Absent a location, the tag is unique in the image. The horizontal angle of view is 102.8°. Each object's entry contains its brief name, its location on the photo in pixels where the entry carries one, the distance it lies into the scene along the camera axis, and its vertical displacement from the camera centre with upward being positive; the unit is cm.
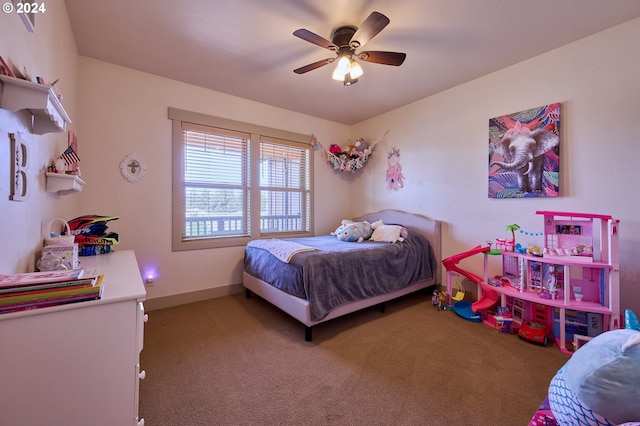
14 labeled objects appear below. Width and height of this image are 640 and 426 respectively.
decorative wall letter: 107 +20
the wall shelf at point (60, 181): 153 +20
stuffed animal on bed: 328 -24
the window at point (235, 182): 305 +43
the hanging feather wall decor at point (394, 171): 375 +65
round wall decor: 269 +49
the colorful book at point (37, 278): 88 -24
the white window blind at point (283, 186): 371 +42
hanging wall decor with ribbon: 409 +97
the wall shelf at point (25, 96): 95 +47
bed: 220 -60
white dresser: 80 -51
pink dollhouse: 191 -55
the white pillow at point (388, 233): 308 -24
